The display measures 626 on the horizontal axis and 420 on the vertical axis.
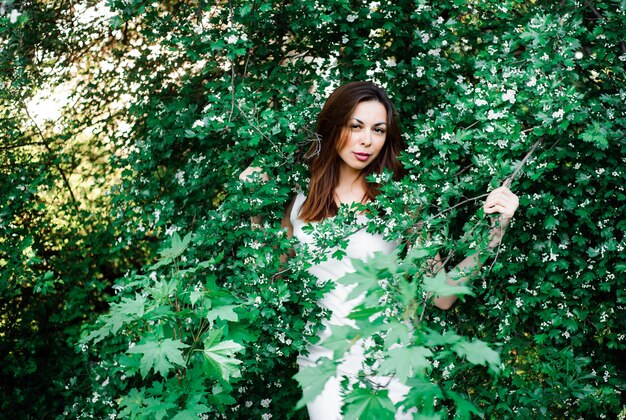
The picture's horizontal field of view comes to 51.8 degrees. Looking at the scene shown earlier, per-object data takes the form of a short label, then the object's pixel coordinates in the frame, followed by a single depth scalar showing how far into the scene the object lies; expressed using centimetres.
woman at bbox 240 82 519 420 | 260
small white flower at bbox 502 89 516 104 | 253
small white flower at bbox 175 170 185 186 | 370
